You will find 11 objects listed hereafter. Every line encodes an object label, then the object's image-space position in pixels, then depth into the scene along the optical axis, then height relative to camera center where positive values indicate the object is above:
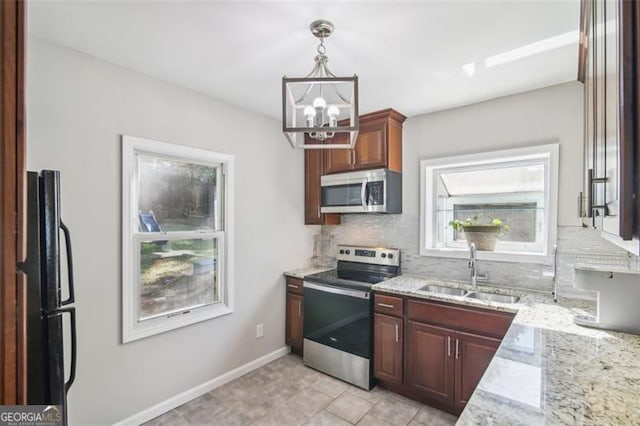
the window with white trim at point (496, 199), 2.45 +0.12
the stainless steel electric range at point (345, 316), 2.64 -0.97
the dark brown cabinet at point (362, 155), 2.97 +0.60
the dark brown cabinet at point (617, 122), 0.57 +0.20
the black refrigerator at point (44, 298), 1.10 -0.33
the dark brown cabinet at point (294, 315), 3.22 -1.11
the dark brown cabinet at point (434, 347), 2.14 -1.04
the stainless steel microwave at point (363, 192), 2.92 +0.21
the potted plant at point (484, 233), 2.53 -0.17
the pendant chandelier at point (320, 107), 1.44 +0.54
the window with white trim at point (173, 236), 2.17 -0.19
